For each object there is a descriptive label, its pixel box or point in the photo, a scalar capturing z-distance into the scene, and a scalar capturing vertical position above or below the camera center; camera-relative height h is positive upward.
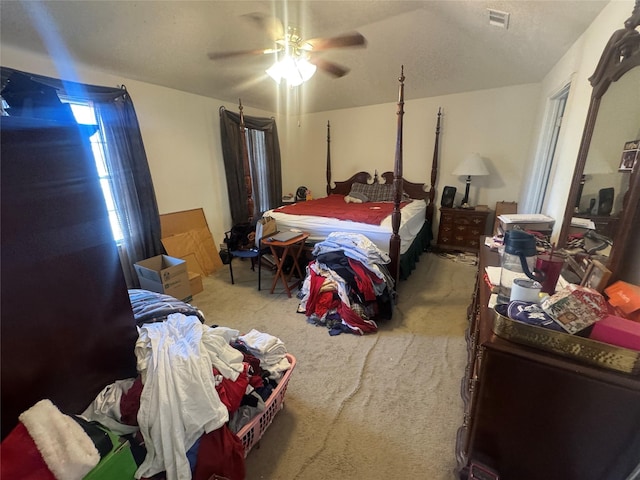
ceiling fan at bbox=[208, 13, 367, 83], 1.88 +0.86
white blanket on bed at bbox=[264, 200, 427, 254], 2.70 -0.64
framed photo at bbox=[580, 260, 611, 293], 1.04 -0.45
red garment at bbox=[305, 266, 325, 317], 2.38 -1.07
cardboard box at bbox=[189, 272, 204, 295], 2.93 -1.21
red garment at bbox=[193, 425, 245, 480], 1.00 -1.05
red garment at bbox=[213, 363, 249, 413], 1.10 -0.89
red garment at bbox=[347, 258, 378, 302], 2.23 -0.93
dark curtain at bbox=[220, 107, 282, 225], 3.81 +0.06
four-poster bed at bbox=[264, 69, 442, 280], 2.59 -0.56
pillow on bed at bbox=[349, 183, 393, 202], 4.27 -0.42
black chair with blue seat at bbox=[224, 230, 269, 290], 2.98 -0.94
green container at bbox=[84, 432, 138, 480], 0.71 -0.77
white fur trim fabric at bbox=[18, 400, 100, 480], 0.63 -0.63
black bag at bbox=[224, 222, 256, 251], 3.57 -0.91
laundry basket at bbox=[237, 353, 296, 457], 1.20 -1.15
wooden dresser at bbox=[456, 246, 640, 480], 0.73 -0.72
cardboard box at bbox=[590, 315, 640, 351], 0.70 -0.43
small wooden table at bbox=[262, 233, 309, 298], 2.73 -0.92
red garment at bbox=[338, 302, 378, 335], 2.24 -1.24
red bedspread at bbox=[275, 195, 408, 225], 3.01 -0.56
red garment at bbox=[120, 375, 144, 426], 0.92 -0.77
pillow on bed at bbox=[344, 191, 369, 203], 4.23 -0.51
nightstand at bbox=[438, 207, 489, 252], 3.77 -0.91
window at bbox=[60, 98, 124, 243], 2.46 +0.16
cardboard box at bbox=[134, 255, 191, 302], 2.59 -1.02
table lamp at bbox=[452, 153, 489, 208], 3.58 -0.07
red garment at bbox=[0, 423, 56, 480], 0.59 -0.61
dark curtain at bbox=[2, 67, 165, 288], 2.52 -0.03
